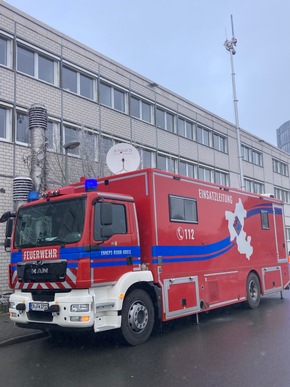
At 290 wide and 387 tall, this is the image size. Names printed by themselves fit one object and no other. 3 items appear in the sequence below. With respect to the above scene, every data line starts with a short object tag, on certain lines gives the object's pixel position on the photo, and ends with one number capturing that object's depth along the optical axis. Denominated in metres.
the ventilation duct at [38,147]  13.09
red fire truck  6.69
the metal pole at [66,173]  11.86
